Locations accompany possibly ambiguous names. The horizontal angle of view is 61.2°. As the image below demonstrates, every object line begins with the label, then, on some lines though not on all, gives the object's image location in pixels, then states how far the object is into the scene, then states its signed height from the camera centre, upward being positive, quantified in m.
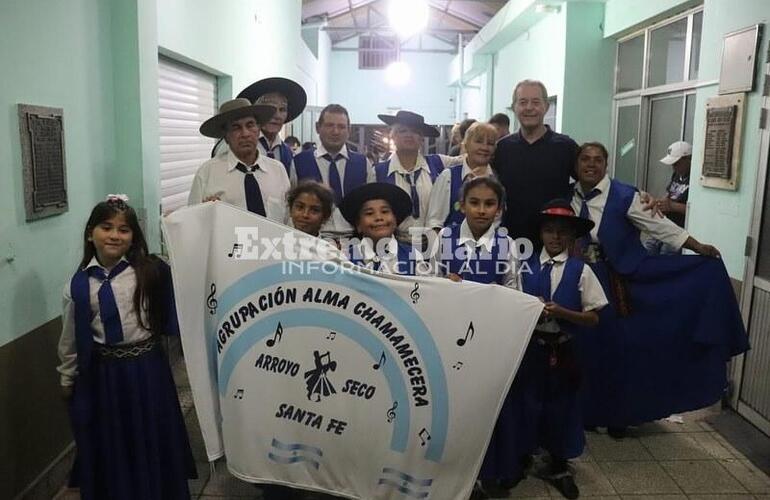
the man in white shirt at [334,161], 3.34 -0.01
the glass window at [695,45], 4.82 +0.88
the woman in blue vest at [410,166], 3.34 -0.03
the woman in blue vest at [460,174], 3.15 -0.06
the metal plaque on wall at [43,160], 2.41 -0.03
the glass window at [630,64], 6.05 +0.96
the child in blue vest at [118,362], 2.20 -0.72
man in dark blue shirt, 3.18 -0.01
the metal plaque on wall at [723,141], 3.53 +0.14
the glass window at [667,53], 5.11 +0.91
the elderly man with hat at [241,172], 2.99 -0.07
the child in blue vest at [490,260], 2.60 -0.40
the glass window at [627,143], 6.01 +0.20
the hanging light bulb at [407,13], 7.18 +1.66
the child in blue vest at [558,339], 2.55 -0.70
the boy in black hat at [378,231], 2.55 -0.29
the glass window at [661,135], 5.14 +0.24
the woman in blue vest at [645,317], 3.03 -0.72
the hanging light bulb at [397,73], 17.38 +2.34
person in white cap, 4.32 -0.12
